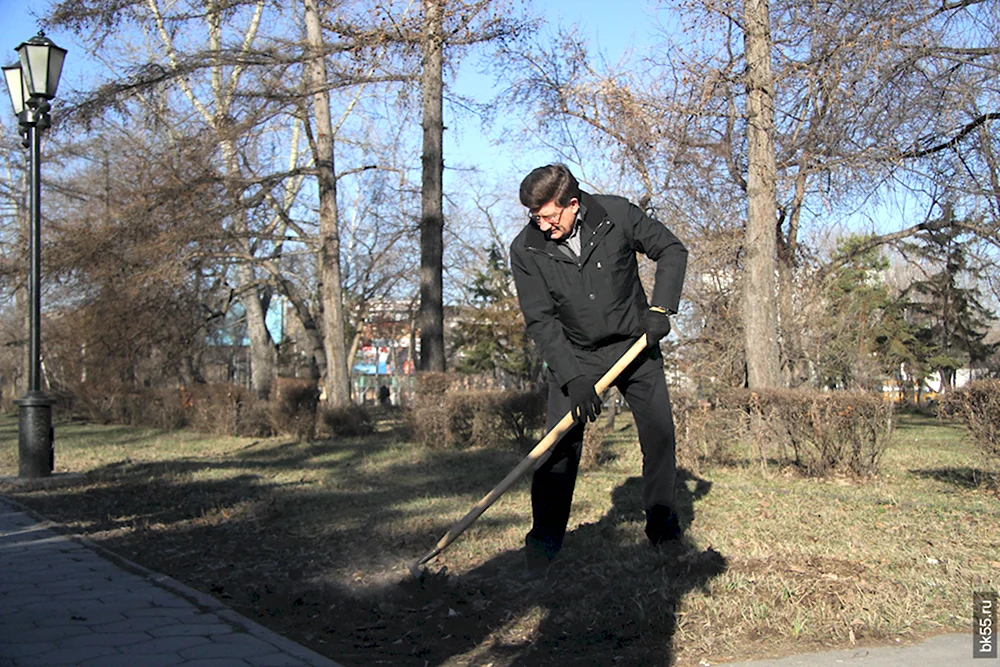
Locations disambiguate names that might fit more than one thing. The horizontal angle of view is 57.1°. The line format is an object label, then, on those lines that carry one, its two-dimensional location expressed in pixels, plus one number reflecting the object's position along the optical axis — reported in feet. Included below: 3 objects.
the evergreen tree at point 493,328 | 124.36
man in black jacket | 15.16
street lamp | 33.06
